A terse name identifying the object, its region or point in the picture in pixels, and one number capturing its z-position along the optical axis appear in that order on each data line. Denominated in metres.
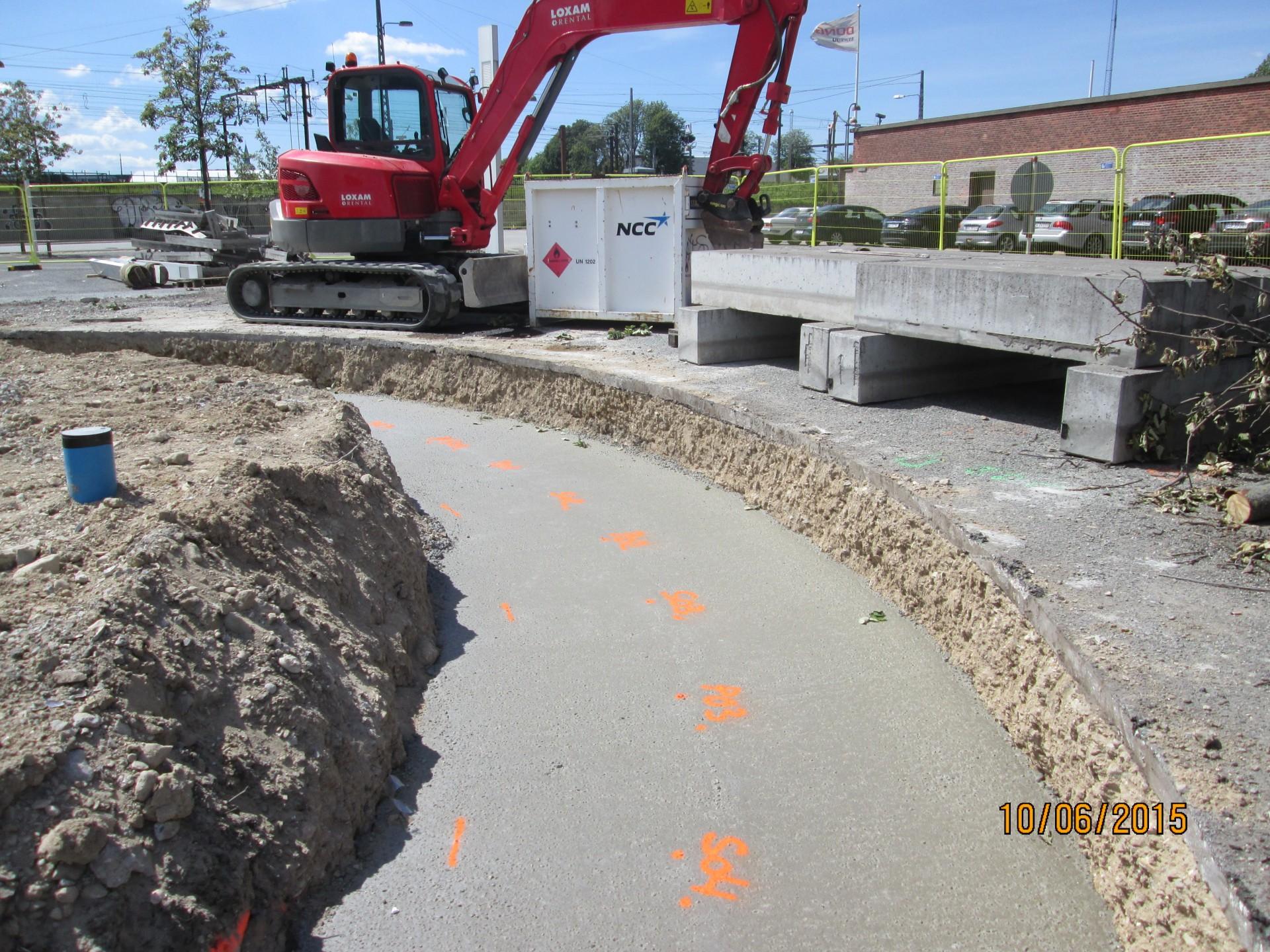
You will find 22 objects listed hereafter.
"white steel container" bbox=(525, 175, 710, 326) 10.95
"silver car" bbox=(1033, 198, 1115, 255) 12.98
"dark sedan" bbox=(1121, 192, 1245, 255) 11.72
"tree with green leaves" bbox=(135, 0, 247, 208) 26.39
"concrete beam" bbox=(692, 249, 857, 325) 7.79
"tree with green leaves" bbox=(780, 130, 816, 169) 68.19
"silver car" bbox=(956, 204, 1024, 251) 15.24
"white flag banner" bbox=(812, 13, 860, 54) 35.44
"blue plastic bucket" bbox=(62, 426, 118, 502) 4.03
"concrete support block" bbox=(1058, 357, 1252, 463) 5.42
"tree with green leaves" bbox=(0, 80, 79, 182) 34.00
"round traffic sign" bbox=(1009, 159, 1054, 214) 14.81
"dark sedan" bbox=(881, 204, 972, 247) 16.34
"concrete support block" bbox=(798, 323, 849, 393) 7.63
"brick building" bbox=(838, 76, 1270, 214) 13.11
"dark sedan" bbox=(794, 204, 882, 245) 18.73
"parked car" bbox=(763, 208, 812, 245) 19.52
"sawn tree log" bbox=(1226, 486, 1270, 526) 4.54
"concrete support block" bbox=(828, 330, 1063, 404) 7.23
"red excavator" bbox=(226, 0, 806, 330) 11.27
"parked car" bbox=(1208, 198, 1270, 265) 11.03
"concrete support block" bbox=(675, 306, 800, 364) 9.24
